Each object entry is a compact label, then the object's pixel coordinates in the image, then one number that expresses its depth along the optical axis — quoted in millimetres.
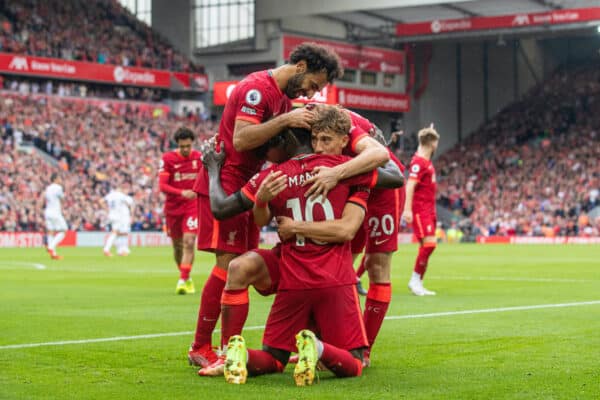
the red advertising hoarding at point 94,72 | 44688
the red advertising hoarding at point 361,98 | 51062
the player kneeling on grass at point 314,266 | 6301
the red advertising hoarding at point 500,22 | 47375
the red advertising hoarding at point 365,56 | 53188
